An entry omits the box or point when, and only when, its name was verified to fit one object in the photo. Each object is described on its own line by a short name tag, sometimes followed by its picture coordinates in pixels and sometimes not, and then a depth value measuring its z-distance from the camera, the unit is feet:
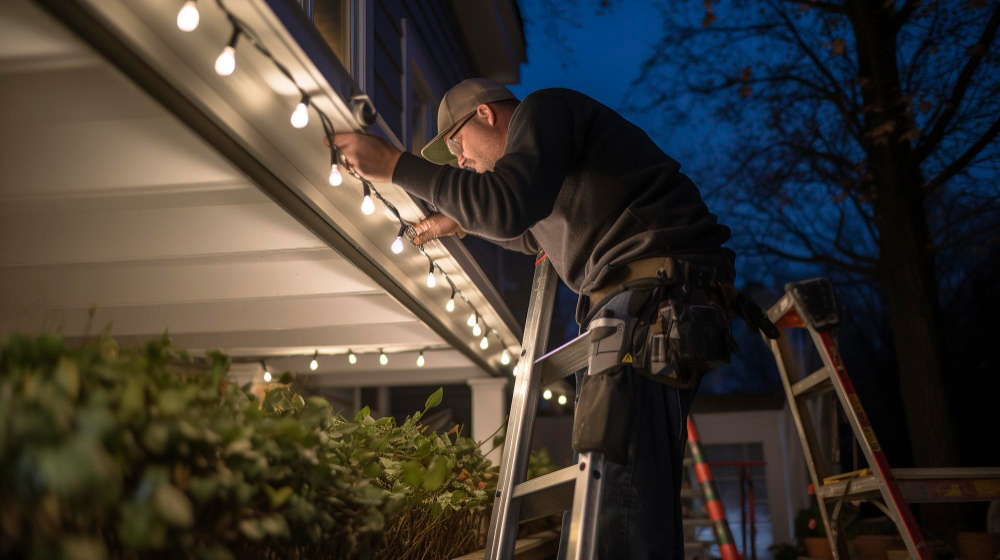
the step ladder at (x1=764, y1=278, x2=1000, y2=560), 8.18
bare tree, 19.49
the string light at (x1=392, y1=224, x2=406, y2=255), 10.82
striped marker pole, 11.54
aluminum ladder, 5.25
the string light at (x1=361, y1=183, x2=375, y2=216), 9.20
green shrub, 2.89
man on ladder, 5.47
